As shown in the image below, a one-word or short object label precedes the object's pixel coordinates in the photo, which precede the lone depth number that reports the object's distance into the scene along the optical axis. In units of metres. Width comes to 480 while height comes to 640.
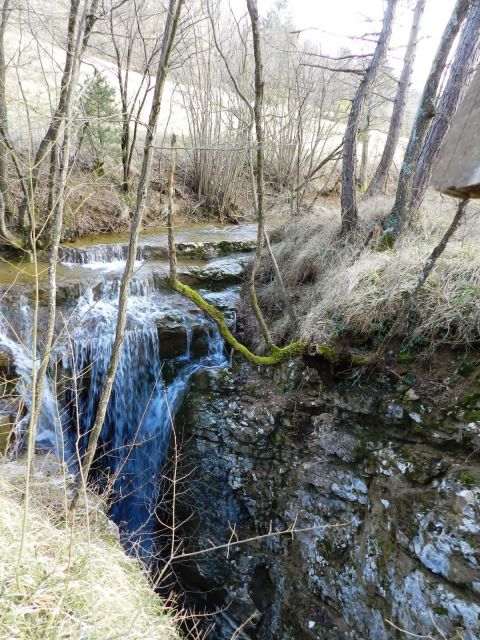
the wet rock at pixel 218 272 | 6.43
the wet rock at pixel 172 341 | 5.21
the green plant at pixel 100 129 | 7.27
